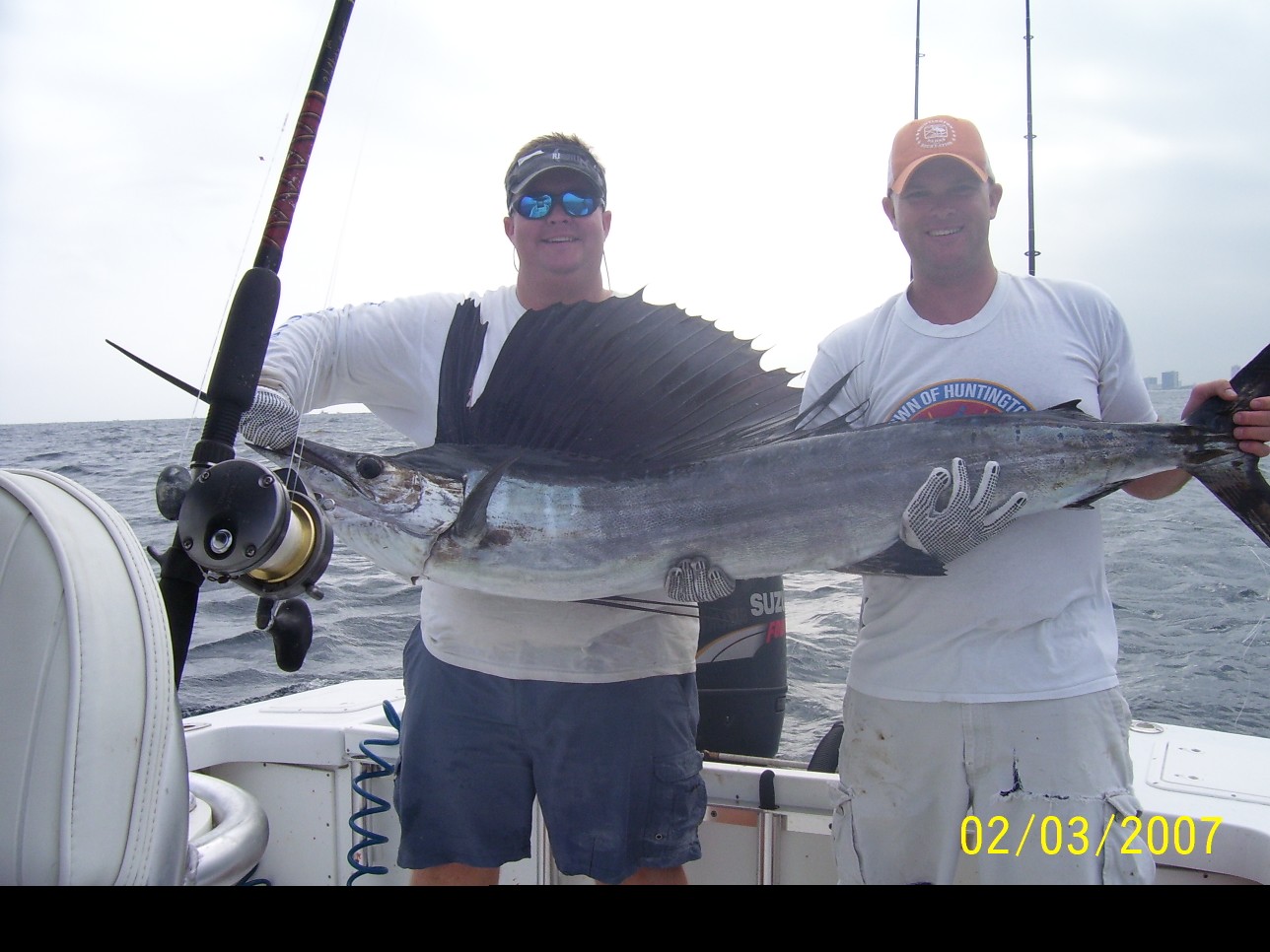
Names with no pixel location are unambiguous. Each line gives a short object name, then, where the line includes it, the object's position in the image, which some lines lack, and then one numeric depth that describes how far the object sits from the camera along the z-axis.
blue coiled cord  2.34
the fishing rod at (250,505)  1.25
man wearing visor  1.84
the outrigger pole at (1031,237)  3.62
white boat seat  0.92
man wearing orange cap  1.62
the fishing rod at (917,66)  3.81
